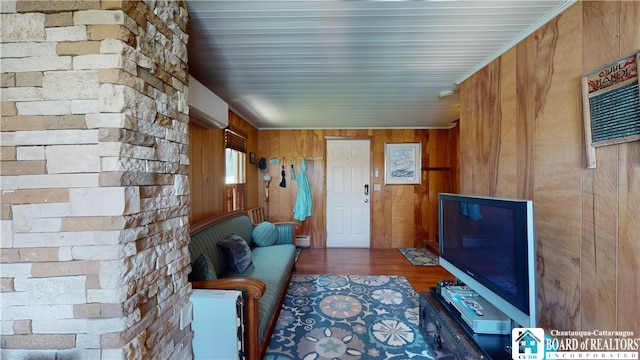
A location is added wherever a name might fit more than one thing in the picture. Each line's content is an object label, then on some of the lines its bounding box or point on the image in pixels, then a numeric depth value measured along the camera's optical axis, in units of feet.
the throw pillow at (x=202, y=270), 5.09
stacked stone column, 2.82
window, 10.08
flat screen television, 3.50
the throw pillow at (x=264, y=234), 9.99
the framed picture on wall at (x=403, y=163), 14.40
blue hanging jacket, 13.99
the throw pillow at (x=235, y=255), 7.11
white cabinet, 4.12
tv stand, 3.93
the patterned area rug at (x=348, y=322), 5.69
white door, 14.57
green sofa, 4.64
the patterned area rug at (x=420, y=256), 11.69
